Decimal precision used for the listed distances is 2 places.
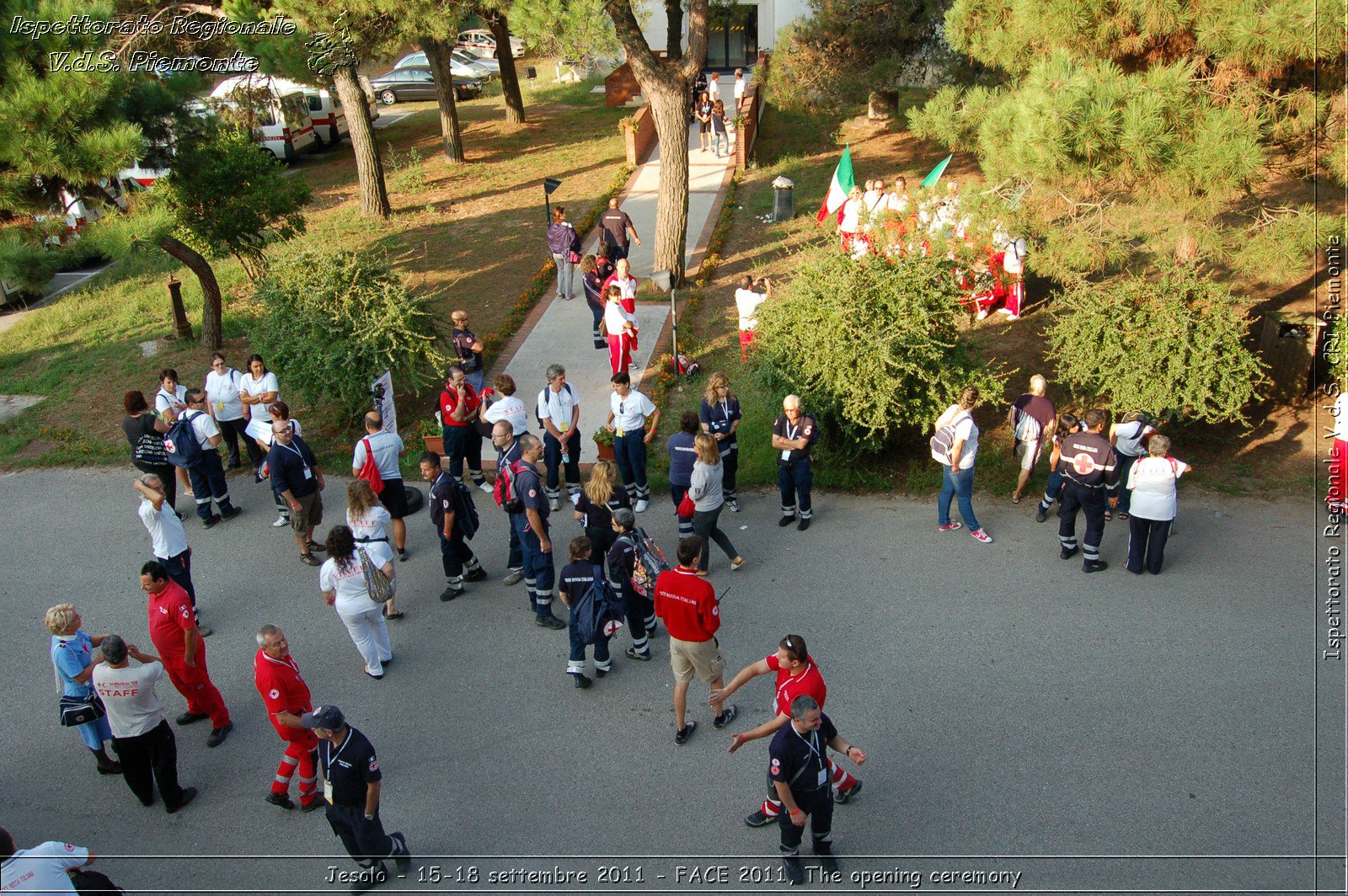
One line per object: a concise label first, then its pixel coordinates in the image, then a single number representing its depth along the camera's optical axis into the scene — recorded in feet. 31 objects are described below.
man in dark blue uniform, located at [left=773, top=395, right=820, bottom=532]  27.78
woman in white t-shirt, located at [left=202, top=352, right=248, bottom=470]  32.81
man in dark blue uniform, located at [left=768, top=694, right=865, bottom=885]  16.43
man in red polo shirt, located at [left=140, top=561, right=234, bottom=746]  21.06
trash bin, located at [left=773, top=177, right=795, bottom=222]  54.49
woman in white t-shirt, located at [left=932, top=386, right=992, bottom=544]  27.12
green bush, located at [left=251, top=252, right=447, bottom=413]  34.14
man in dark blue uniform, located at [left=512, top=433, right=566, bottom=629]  24.00
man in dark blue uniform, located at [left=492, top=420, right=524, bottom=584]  24.90
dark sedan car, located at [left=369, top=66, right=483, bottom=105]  94.27
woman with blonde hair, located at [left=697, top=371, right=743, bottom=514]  28.32
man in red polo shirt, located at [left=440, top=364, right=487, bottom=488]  30.45
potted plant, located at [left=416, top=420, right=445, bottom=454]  34.01
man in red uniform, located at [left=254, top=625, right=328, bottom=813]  19.03
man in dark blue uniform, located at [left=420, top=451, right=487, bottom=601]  25.18
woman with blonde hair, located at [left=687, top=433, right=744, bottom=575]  25.13
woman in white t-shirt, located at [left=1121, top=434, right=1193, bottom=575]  24.73
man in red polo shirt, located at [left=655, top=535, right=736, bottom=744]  19.99
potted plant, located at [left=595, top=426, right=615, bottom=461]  32.86
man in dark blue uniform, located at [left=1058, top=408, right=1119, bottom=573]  25.46
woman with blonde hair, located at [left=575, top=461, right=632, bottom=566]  23.29
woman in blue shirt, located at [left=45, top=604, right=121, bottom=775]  19.86
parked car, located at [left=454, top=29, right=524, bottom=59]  99.35
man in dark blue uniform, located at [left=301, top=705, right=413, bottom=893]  16.70
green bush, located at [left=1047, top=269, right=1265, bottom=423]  29.07
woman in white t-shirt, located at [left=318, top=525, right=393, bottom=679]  21.76
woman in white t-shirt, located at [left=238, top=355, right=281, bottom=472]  31.89
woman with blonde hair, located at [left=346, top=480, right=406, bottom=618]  23.56
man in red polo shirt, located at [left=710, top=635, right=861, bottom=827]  17.65
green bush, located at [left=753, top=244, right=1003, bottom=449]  29.19
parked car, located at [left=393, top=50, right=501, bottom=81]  95.81
